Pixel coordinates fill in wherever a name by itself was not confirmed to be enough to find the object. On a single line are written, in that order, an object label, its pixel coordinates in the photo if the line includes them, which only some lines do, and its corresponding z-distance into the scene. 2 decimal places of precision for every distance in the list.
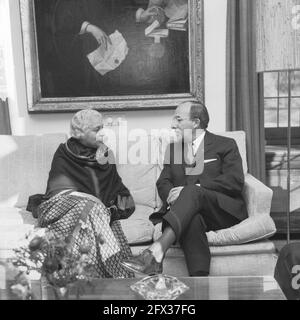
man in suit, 3.13
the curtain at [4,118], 4.38
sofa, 3.25
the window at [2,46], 4.37
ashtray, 2.18
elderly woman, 3.13
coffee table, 2.26
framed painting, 4.27
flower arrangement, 1.88
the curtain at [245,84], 4.17
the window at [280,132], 6.39
